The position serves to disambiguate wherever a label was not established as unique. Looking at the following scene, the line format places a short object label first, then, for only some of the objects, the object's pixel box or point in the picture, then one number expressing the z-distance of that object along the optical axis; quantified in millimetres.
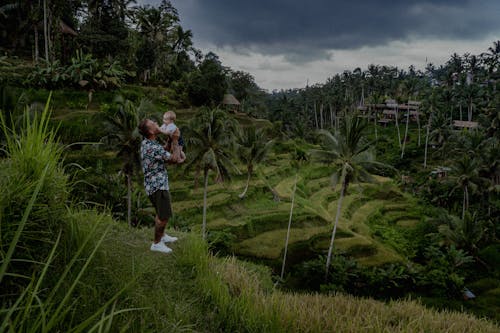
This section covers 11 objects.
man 4301
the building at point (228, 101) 40738
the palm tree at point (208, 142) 19672
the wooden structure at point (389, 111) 64000
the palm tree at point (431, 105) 46659
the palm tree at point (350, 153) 16625
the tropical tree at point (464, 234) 23502
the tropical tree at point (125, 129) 16453
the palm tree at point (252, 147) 27562
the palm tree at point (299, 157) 35631
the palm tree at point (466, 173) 28438
